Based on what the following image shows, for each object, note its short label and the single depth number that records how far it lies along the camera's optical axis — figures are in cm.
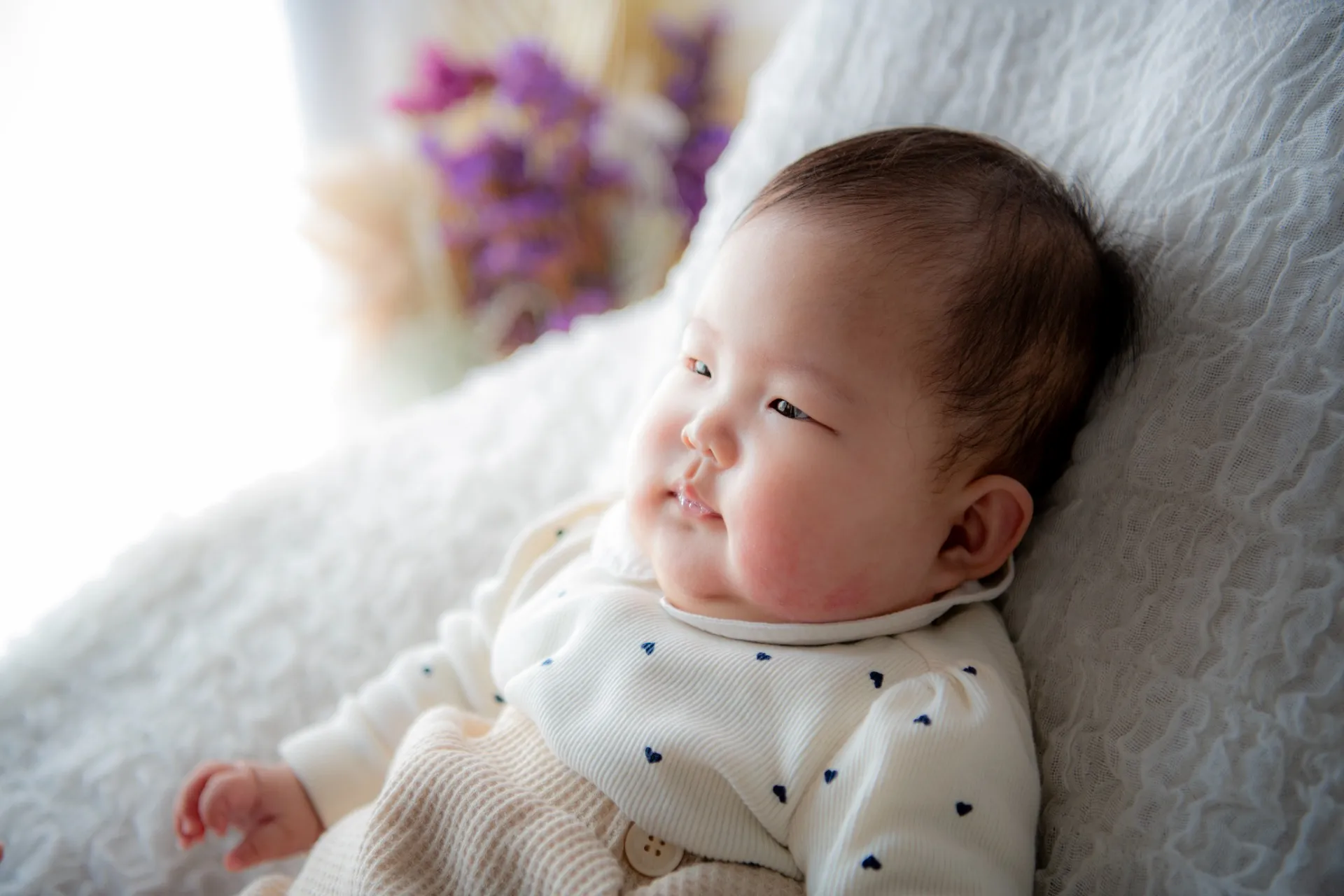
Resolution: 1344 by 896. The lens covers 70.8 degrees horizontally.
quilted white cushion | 60
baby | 66
